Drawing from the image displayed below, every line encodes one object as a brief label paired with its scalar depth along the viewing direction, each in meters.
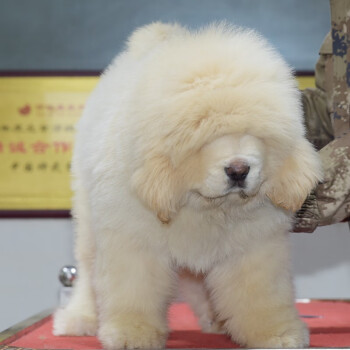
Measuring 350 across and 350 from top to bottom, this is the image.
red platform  1.86
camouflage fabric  1.82
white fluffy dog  1.66
